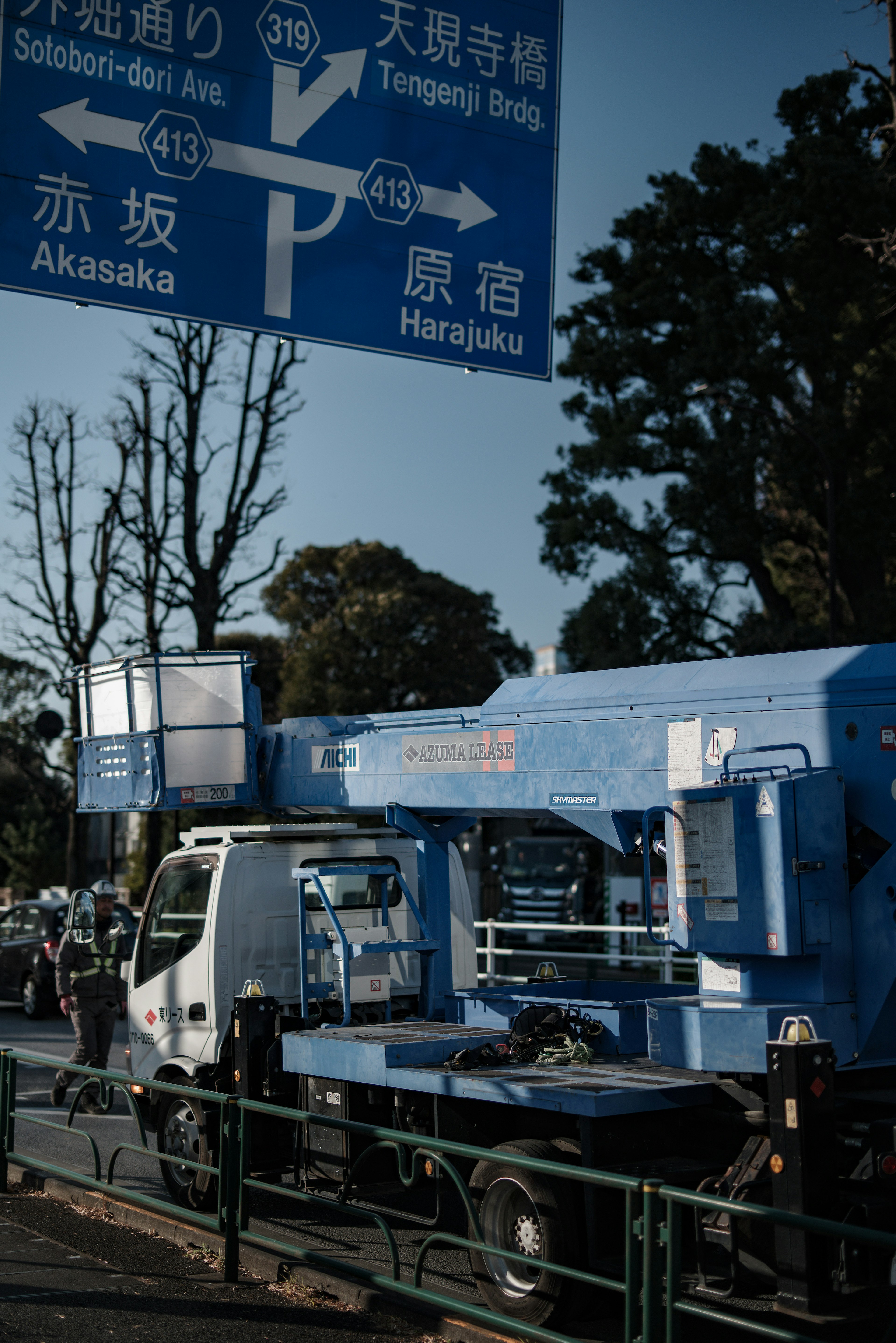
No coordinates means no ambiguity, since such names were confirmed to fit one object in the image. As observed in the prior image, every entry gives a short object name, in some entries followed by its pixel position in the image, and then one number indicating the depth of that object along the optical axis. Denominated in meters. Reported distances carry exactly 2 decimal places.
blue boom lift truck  5.23
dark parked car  18.11
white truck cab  8.43
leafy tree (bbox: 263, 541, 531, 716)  37.91
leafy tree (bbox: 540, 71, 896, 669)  25.05
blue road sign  6.12
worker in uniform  11.25
